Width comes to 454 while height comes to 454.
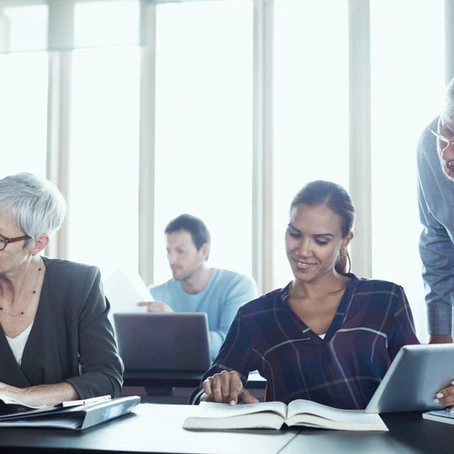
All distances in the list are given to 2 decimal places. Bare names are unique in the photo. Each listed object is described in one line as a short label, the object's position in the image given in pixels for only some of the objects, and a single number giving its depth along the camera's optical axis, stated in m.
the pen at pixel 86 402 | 2.00
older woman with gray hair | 2.36
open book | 1.93
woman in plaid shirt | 2.31
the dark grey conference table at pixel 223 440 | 1.80
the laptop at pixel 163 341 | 2.91
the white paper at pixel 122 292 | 3.08
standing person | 2.50
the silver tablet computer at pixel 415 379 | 1.95
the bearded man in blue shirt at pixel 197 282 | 3.58
